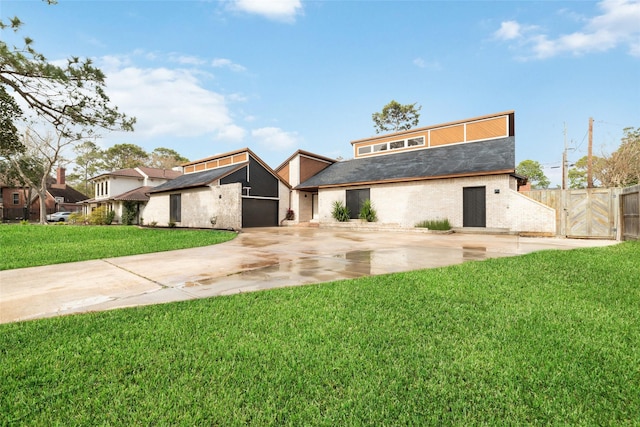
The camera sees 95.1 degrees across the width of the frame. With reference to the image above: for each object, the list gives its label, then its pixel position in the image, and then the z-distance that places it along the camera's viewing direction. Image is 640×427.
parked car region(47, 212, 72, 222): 34.16
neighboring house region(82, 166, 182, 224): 26.94
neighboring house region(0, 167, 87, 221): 39.16
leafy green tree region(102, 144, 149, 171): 46.38
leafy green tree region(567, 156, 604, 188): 28.35
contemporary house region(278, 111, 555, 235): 13.28
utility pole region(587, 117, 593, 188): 18.86
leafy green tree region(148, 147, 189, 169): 49.84
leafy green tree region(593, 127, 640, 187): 24.67
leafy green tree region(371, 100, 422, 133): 35.09
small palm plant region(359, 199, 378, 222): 16.91
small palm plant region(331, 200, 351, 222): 17.92
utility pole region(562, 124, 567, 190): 26.70
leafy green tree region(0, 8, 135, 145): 7.43
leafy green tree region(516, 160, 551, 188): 47.38
